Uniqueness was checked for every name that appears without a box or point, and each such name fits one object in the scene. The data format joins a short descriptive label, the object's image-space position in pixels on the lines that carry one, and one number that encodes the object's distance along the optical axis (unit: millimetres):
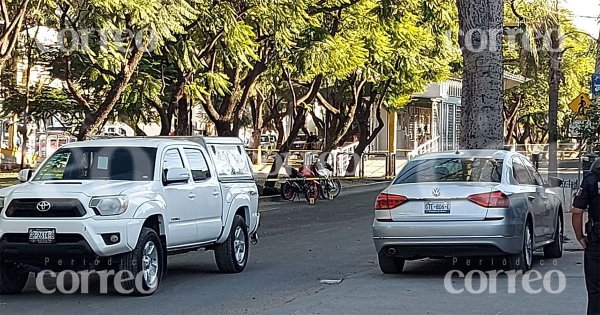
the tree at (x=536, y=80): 47531
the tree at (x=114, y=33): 21664
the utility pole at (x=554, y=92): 32219
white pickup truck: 11094
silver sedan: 12320
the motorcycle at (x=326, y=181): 31875
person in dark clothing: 8133
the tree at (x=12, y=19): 21745
